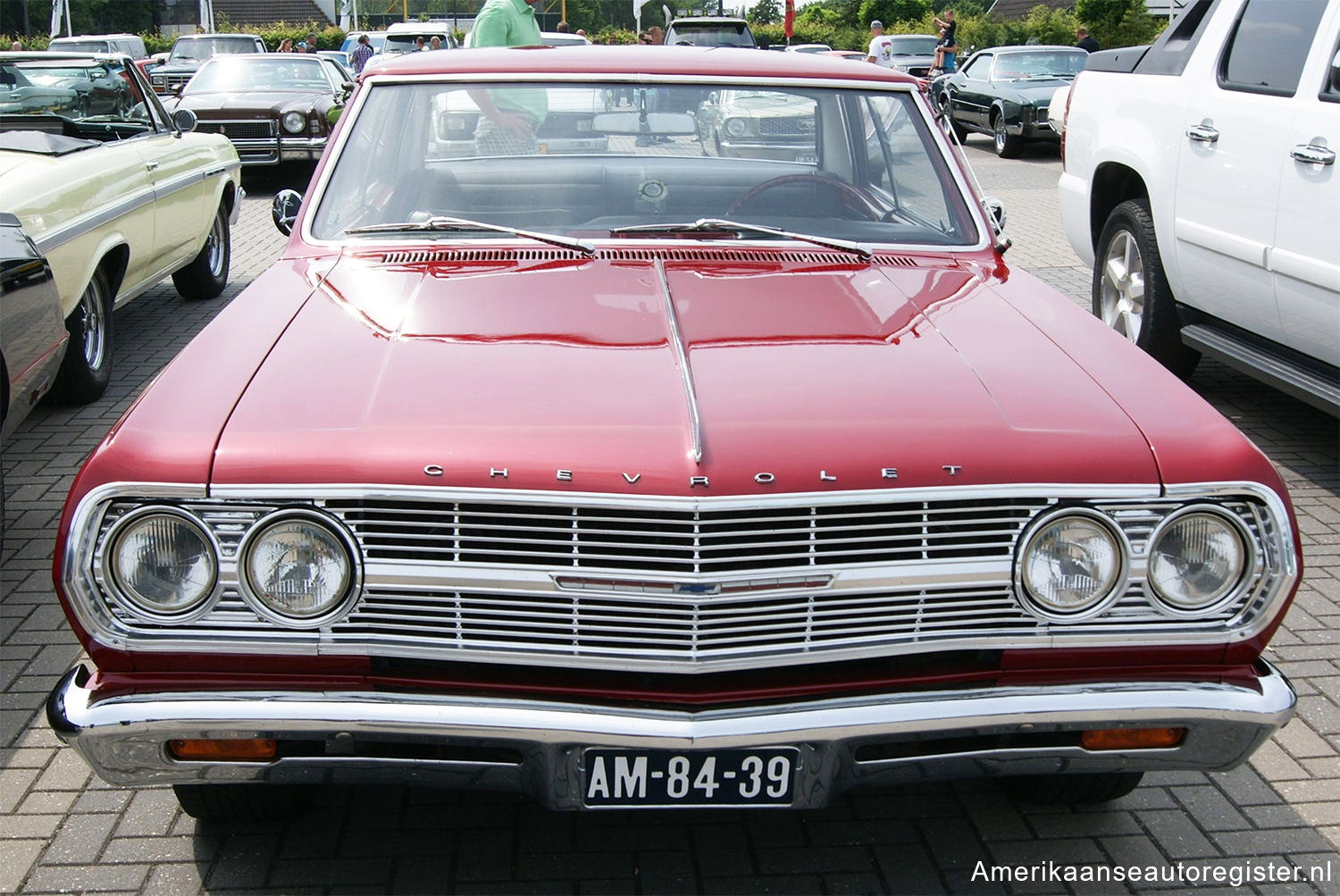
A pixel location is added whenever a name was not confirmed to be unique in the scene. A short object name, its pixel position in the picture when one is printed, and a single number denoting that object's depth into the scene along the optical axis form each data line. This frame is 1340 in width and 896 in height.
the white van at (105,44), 29.14
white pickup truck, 4.86
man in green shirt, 3.77
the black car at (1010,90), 17.44
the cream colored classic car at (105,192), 5.73
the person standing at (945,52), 22.48
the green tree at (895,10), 47.94
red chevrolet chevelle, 2.21
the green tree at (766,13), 64.95
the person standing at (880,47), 23.11
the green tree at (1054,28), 28.86
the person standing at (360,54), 21.77
